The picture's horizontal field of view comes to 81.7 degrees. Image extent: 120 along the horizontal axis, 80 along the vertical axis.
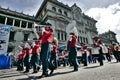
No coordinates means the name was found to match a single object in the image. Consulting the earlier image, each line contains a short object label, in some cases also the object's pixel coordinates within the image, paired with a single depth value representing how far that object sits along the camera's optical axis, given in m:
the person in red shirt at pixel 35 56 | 3.17
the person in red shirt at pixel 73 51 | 2.86
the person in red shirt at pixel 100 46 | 3.80
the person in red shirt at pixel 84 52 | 4.85
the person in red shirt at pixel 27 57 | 3.53
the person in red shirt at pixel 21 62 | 4.45
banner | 4.40
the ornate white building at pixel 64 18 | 16.74
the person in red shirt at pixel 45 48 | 2.24
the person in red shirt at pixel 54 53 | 3.35
